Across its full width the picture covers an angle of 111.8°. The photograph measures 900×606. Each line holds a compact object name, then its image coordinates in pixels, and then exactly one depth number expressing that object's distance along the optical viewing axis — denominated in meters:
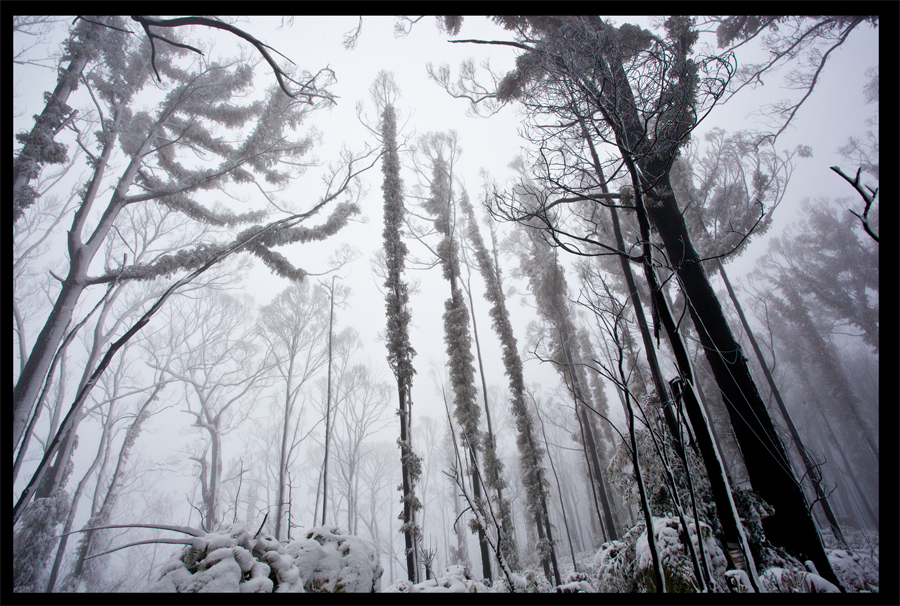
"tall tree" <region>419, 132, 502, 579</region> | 7.98
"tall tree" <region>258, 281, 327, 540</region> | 12.25
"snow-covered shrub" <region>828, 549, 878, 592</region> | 2.66
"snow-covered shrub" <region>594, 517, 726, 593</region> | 2.52
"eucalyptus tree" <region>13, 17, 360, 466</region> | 4.68
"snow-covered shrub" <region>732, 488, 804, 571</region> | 3.05
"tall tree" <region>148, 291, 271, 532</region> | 11.55
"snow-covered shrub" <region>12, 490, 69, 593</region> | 6.57
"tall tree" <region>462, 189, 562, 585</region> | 7.95
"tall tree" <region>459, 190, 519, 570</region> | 6.73
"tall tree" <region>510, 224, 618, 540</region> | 10.06
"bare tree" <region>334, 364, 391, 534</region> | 15.73
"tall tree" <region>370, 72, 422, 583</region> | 6.03
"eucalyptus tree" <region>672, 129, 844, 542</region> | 8.80
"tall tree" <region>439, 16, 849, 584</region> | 2.58
